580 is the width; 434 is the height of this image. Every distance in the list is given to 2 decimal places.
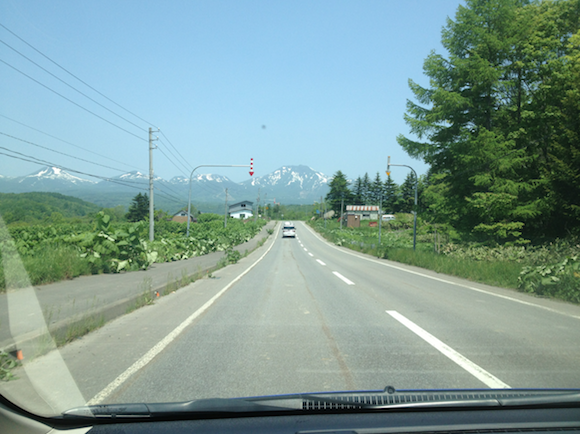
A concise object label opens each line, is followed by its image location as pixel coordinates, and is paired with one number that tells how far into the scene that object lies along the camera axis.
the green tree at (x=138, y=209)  84.38
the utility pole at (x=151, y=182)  25.86
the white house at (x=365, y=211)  99.94
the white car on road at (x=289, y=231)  66.19
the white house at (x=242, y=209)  148.61
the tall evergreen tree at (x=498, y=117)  20.20
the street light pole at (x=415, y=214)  23.25
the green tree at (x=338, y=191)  115.12
